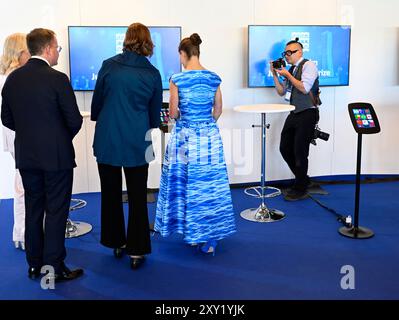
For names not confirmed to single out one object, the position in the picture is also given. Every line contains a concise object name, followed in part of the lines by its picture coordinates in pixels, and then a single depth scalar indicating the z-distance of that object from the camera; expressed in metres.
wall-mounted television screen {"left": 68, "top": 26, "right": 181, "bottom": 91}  4.54
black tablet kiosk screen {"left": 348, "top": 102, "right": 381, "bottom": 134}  3.55
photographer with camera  4.39
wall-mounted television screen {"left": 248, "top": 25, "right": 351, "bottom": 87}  4.86
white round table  3.97
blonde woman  3.15
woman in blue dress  3.20
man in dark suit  2.63
